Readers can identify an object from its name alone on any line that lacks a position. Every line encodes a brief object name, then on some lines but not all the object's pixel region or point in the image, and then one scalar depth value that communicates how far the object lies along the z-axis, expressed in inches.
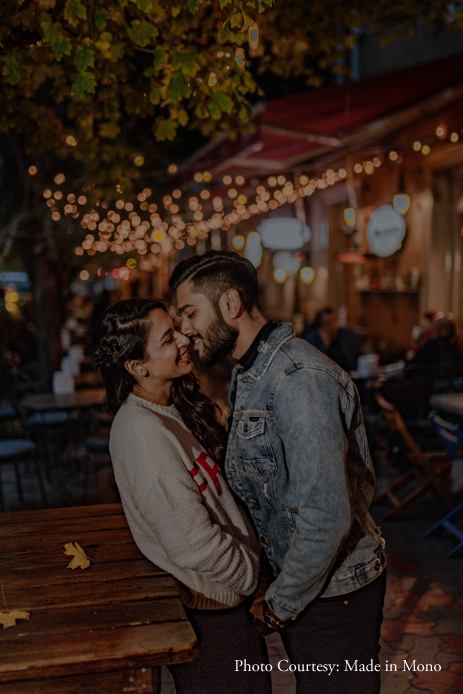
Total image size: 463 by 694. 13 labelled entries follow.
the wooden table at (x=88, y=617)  55.5
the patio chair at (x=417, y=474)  176.2
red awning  267.3
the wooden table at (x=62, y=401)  211.0
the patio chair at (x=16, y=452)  187.0
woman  66.8
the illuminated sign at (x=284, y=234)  397.7
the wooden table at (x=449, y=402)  185.0
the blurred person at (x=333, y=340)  279.4
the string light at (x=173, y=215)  348.5
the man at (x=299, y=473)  62.1
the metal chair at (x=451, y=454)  160.2
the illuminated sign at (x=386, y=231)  319.9
